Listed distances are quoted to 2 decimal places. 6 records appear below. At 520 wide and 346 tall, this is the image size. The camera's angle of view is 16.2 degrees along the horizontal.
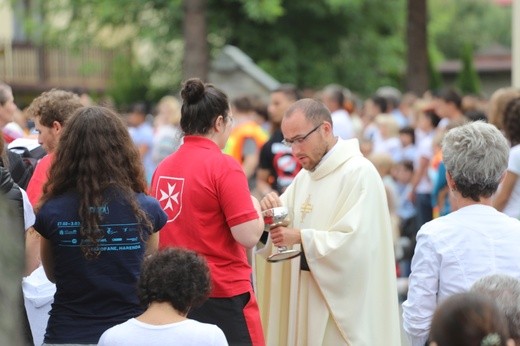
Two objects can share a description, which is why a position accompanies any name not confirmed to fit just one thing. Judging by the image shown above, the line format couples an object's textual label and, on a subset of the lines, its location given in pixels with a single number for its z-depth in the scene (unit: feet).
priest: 31.25
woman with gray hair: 25.39
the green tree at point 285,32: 139.71
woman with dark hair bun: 28.80
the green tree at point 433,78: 158.01
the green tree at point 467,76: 155.40
